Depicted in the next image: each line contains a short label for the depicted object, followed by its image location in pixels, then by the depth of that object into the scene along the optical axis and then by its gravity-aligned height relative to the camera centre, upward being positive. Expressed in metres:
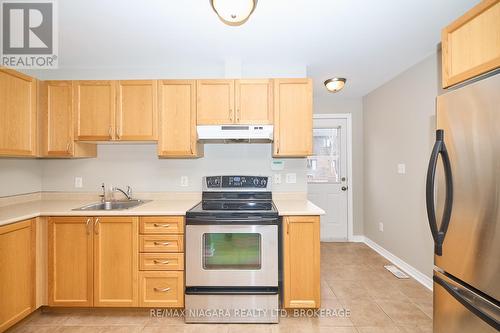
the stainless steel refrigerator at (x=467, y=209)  1.18 -0.21
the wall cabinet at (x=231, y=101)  2.68 +0.67
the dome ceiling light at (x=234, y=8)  1.60 +0.99
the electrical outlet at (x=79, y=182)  3.03 -0.16
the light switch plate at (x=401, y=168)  3.32 -0.02
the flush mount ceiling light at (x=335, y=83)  3.35 +1.07
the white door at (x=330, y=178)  4.53 -0.19
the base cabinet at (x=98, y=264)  2.29 -0.84
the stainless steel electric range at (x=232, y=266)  2.25 -0.84
